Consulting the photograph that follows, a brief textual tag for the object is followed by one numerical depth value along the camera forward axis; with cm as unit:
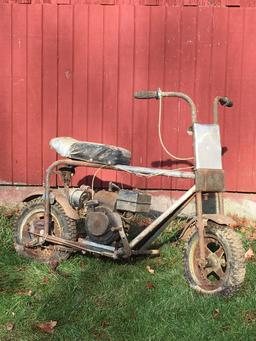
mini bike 452
